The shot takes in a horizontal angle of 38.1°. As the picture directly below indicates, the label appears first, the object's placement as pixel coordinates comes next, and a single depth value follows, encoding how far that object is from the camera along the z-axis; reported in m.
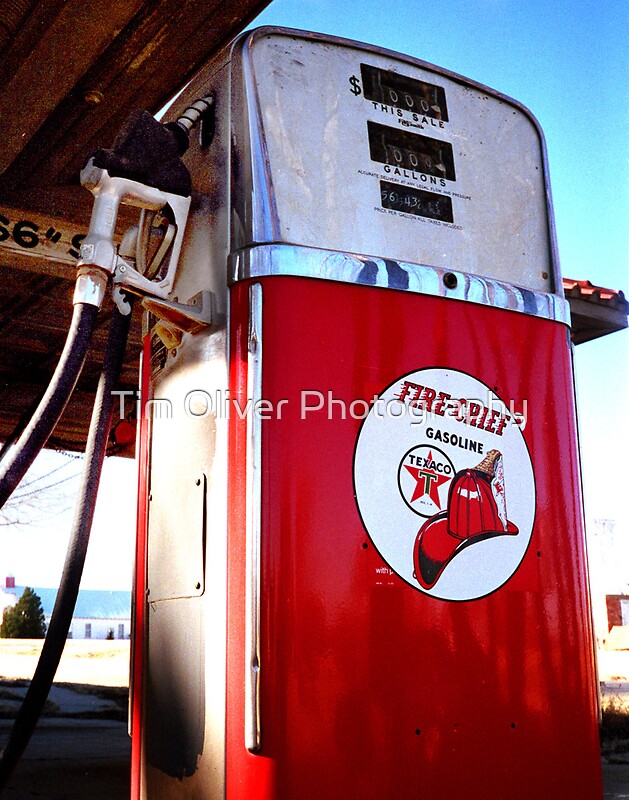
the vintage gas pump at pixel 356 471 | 1.65
